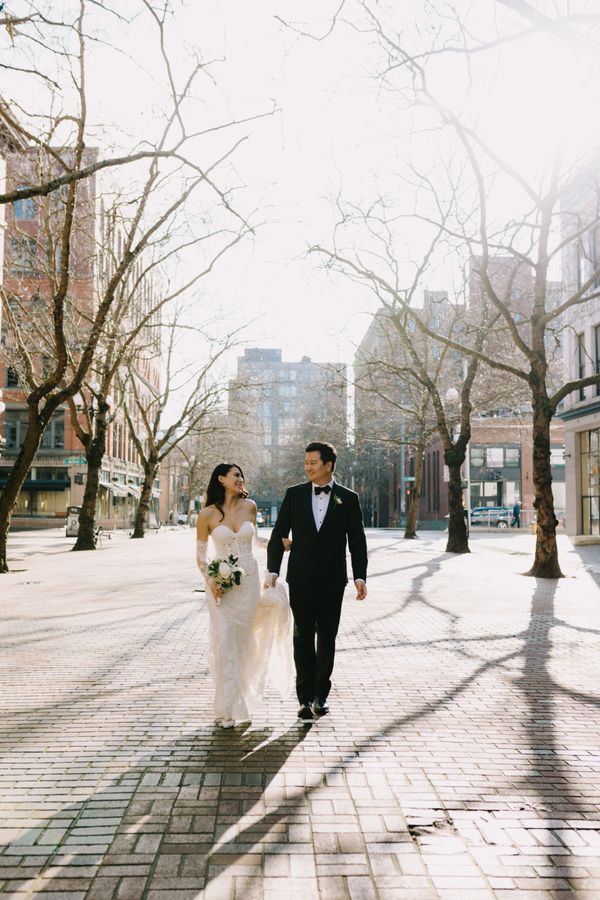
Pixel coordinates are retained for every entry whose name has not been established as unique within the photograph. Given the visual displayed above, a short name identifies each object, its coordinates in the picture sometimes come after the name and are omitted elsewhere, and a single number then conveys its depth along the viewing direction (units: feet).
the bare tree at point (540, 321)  54.44
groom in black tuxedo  18.62
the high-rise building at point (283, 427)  122.72
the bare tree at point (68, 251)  39.91
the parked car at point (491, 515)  174.48
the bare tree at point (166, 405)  118.73
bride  17.94
